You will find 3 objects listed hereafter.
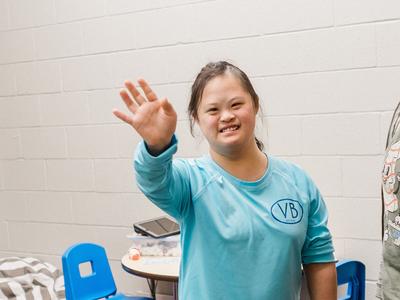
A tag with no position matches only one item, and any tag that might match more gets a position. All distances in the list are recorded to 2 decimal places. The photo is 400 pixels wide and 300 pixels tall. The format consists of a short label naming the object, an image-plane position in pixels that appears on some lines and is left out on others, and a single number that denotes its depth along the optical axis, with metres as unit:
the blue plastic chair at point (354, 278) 2.10
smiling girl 1.29
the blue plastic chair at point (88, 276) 2.33
